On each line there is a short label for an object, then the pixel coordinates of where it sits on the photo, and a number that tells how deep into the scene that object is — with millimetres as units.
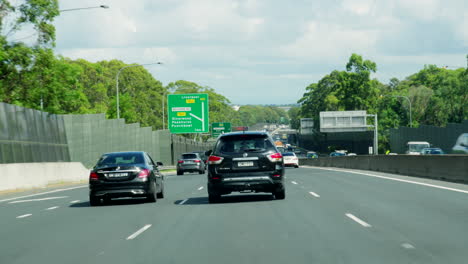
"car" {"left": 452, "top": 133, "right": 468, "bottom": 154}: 55497
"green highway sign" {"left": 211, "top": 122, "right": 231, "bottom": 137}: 110500
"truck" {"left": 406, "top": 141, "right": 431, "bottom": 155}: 63775
